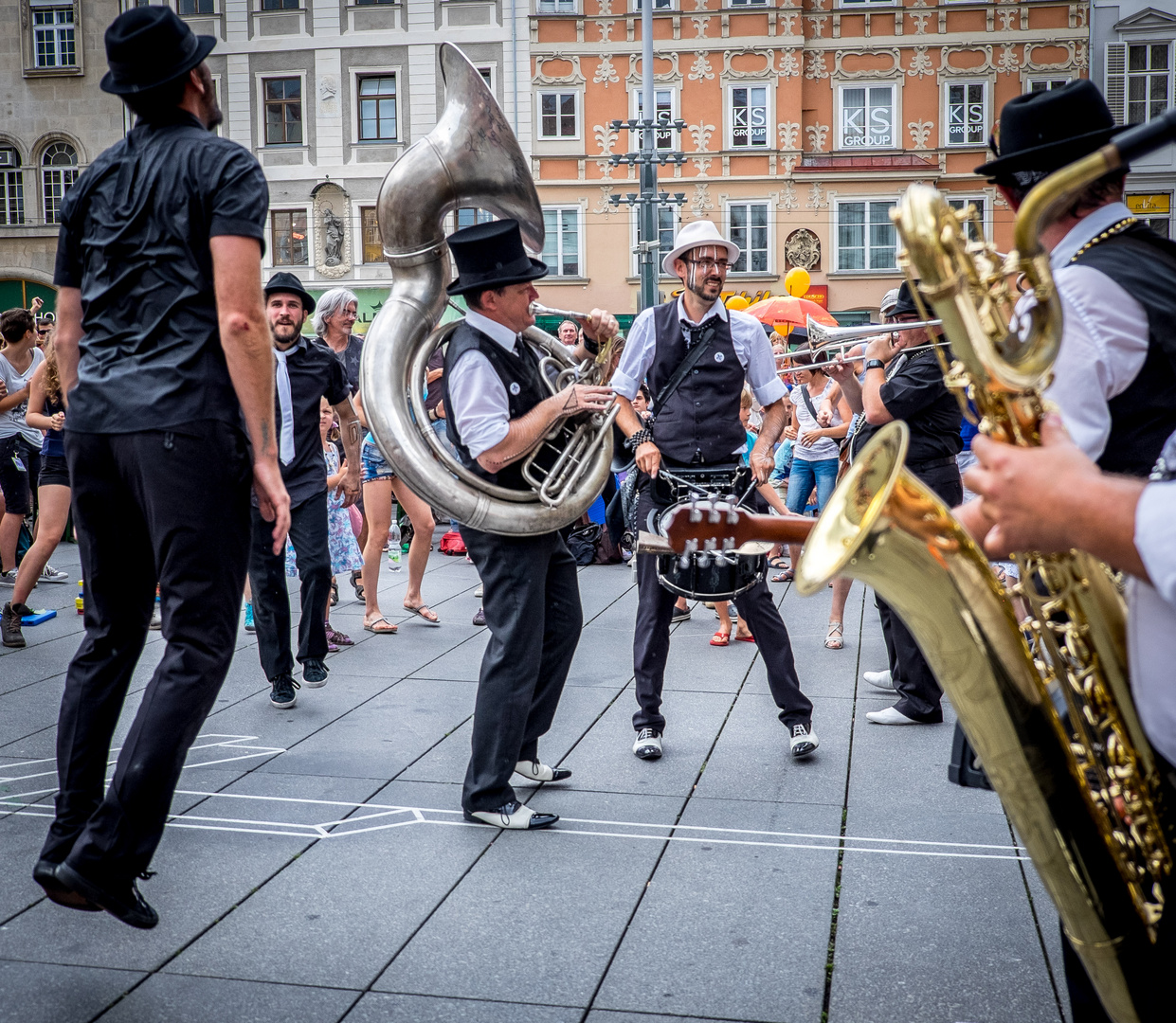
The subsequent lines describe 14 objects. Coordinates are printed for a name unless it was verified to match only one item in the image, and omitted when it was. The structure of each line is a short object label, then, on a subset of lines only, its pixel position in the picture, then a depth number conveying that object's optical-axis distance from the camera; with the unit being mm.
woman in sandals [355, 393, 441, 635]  7652
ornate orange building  30891
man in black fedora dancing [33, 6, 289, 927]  2857
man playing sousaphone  3994
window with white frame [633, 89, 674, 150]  30892
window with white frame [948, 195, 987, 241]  30500
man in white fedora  5039
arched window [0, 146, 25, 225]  30500
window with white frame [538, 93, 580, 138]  31078
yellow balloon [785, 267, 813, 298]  18484
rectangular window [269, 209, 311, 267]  31469
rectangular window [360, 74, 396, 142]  31047
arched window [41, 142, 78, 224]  30328
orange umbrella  13742
